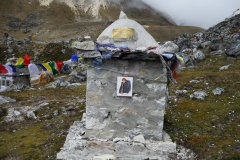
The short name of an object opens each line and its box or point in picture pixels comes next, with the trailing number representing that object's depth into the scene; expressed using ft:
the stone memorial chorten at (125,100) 28.18
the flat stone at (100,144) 28.44
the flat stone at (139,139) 28.73
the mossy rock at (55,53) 167.01
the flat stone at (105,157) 26.32
